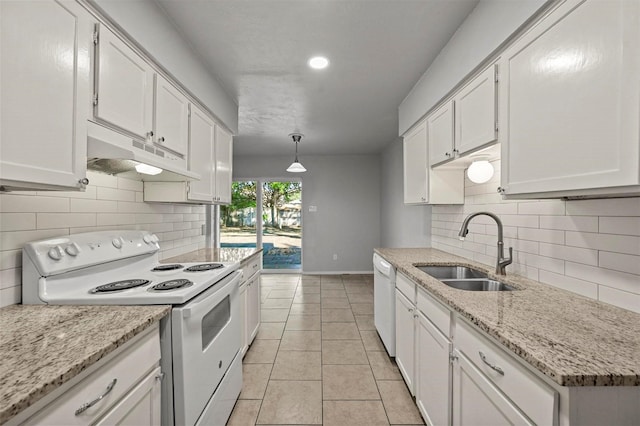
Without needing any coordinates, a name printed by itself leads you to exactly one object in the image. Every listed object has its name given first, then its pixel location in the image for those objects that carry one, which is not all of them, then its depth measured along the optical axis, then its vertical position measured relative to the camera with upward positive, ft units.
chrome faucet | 5.90 -0.61
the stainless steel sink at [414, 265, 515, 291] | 5.92 -1.43
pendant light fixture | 14.70 +2.53
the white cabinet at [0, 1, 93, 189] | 3.01 +1.40
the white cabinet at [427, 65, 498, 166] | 5.28 +2.08
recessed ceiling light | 7.50 +4.08
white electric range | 4.12 -1.28
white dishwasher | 7.99 -2.61
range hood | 4.15 +0.89
